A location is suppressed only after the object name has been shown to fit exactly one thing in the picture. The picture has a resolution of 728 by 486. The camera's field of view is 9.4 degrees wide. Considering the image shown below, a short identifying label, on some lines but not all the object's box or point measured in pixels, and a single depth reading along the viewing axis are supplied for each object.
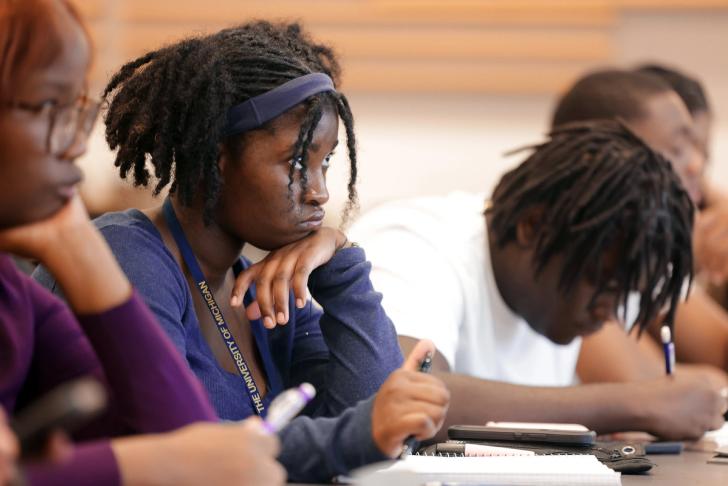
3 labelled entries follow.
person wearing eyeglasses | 4.33
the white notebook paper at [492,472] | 4.60
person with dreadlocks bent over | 5.21
